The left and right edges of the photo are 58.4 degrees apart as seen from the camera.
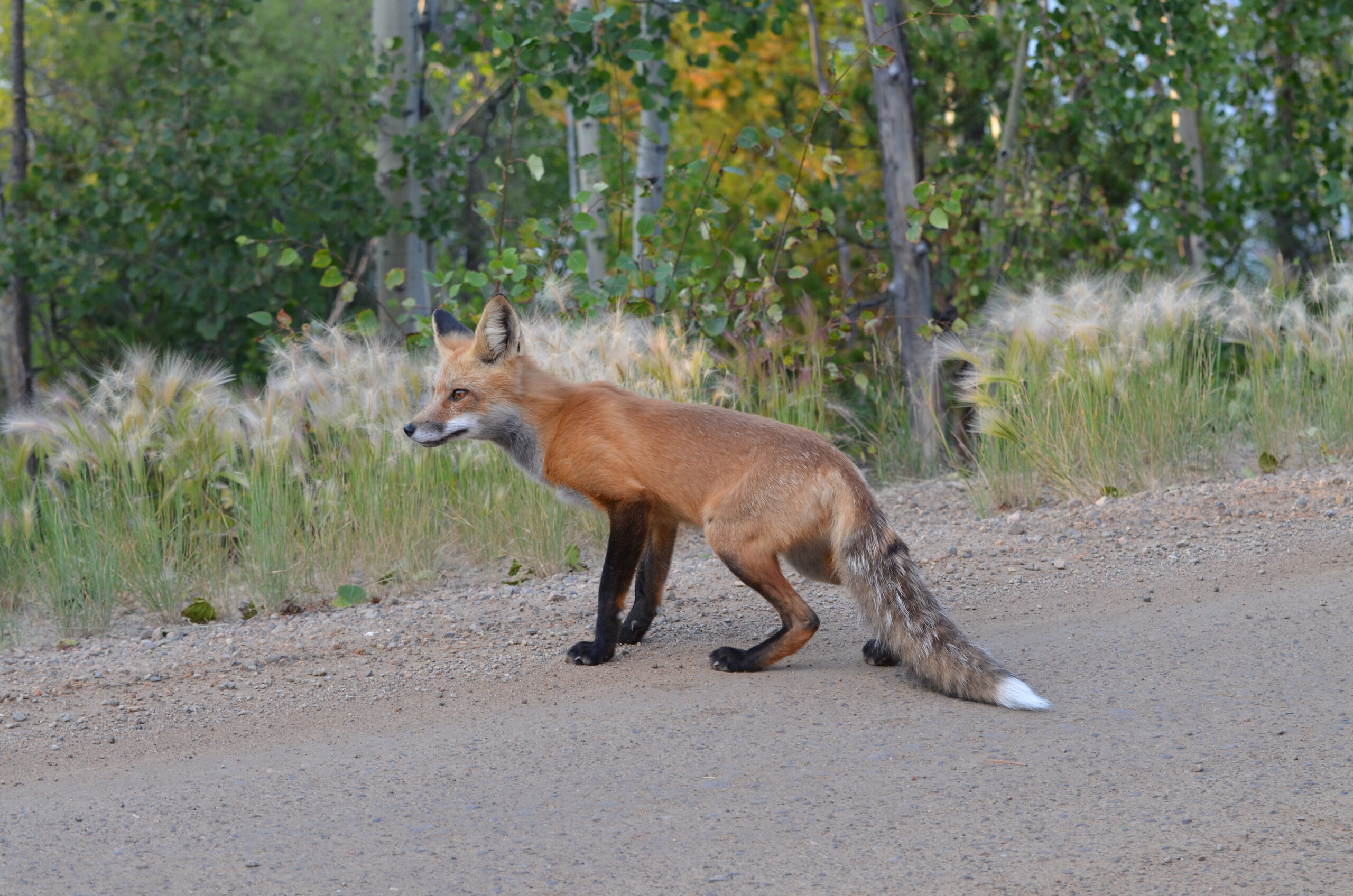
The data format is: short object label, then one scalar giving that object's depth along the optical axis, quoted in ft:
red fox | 13.99
